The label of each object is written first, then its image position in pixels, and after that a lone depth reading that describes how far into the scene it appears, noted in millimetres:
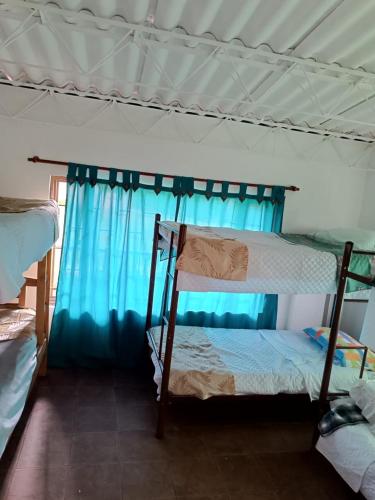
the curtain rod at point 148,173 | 3629
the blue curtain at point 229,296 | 4031
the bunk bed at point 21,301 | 1519
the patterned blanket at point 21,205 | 2277
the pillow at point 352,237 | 3580
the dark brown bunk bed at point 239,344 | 2707
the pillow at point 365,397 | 2510
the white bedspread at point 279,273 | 2795
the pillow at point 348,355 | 3519
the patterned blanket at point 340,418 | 2533
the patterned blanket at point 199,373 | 2998
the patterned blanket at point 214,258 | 2670
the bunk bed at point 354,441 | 2227
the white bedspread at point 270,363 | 3150
